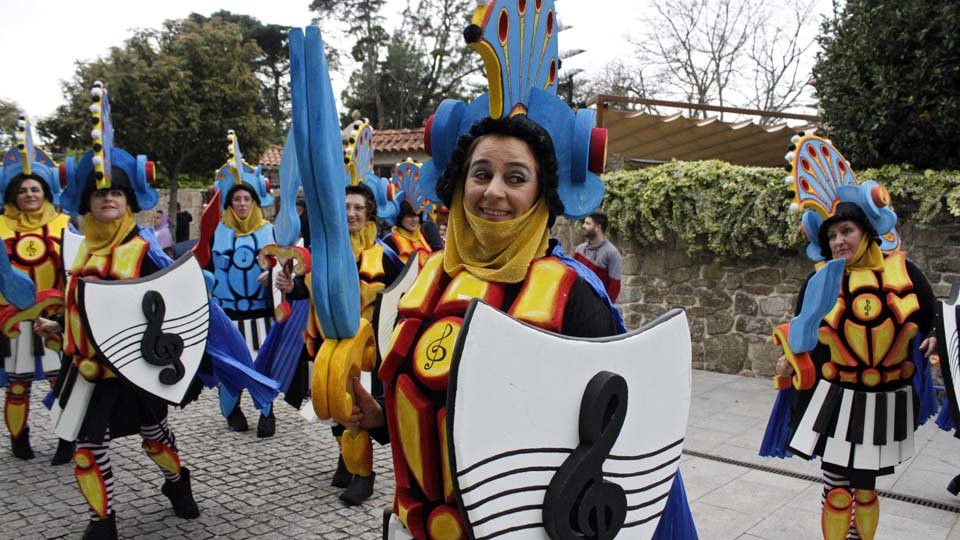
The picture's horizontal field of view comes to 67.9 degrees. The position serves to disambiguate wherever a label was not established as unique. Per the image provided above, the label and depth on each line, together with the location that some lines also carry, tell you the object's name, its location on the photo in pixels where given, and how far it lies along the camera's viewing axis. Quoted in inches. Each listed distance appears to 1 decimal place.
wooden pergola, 344.5
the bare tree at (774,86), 830.5
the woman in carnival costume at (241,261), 225.5
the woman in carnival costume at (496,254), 68.9
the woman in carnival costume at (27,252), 198.7
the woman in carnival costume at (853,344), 131.4
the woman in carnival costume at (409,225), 226.4
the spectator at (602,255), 271.7
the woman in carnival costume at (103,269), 140.2
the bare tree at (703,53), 842.2
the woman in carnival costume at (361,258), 168.6
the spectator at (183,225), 492.3
